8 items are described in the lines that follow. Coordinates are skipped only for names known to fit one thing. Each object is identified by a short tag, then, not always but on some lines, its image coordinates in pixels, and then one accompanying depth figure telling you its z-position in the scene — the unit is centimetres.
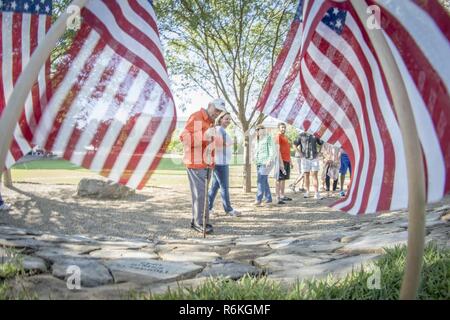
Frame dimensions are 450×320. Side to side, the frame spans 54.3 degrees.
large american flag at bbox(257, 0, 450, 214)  234
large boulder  1035
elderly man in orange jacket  545
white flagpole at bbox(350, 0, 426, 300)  194
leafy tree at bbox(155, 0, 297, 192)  1016
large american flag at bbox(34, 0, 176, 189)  284
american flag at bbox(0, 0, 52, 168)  261
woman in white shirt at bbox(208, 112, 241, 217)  674
